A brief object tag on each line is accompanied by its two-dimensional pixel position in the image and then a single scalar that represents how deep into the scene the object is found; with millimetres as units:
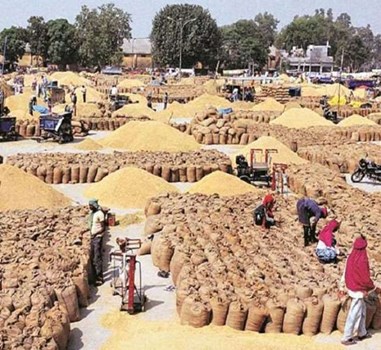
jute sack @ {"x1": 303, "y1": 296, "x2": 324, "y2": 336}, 10203
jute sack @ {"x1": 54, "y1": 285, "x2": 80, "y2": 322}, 10492
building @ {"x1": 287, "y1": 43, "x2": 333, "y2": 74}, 113688
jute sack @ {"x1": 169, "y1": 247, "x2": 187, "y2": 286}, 11984
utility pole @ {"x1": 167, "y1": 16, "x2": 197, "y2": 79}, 83588
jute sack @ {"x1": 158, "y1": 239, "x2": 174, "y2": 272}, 12633
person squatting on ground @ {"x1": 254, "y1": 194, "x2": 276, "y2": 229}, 14469
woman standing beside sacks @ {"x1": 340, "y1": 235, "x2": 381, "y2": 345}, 9820
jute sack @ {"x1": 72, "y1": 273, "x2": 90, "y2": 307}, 11125
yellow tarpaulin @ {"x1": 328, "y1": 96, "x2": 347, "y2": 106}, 50591
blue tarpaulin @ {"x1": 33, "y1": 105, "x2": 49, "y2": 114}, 33712
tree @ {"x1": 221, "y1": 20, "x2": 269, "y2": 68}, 103875
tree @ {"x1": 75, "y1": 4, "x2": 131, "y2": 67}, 90375
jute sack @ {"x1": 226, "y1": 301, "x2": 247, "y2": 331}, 10148
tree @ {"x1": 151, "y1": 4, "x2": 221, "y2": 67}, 88688
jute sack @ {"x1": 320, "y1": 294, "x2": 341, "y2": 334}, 10234
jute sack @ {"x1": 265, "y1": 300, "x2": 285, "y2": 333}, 10195
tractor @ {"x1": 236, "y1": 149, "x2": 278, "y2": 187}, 21125
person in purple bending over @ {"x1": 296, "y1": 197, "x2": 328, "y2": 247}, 13422
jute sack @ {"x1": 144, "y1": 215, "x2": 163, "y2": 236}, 14531
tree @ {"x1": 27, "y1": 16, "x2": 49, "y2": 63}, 96312
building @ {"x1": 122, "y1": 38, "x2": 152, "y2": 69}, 109375
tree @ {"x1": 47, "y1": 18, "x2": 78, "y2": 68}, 93812
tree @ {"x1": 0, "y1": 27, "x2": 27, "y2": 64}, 98625
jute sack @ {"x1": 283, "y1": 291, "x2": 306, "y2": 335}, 10164
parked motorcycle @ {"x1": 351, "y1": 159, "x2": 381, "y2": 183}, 22453
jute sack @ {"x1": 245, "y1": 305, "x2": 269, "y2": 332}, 10141
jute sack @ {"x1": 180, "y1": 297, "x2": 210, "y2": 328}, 10203
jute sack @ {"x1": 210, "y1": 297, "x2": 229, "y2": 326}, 10227
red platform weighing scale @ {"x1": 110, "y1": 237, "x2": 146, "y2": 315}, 10779
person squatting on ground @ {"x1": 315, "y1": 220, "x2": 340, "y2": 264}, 12188
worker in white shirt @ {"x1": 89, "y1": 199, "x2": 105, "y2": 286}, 12305
